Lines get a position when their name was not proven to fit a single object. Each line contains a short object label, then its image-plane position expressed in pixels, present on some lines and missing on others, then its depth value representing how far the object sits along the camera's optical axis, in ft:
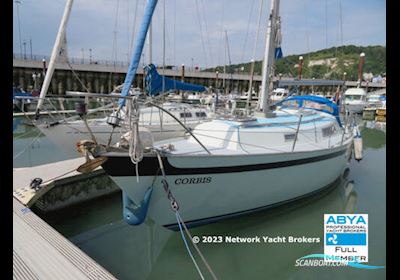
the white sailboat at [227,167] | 16.25
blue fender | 16.61
